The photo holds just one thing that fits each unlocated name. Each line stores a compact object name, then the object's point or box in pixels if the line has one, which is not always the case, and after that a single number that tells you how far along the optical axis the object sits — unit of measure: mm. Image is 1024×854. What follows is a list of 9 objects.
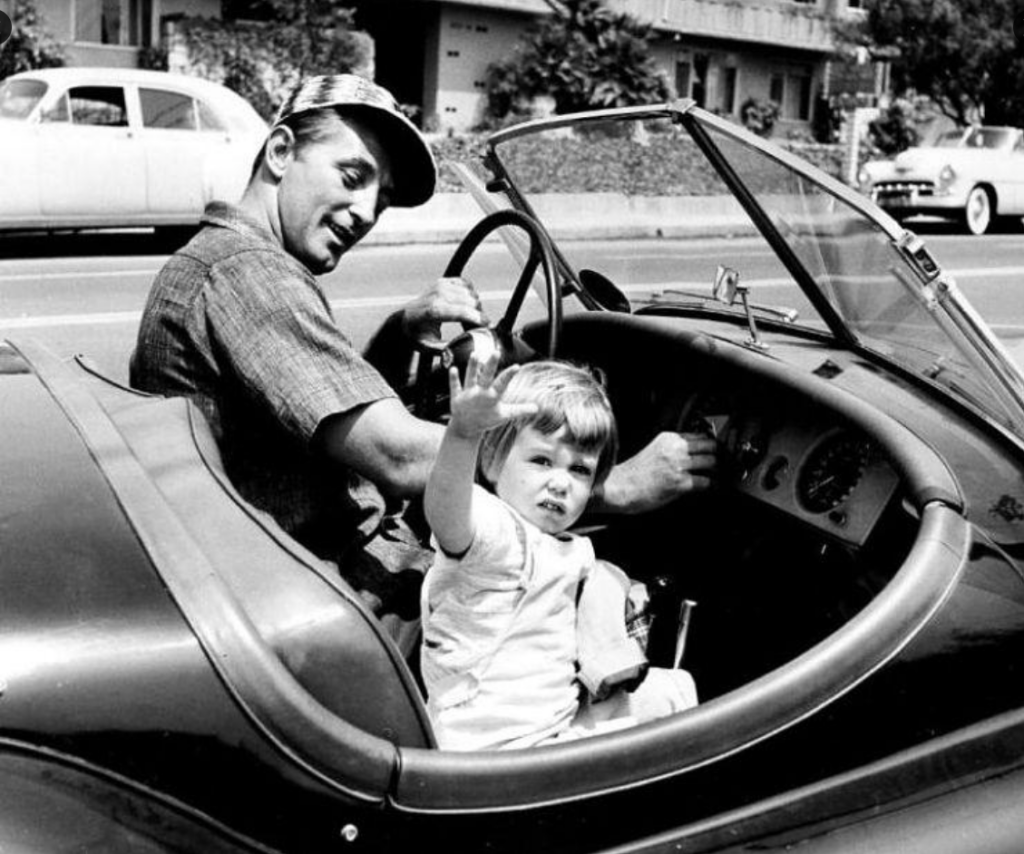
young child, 2002
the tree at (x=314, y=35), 23219
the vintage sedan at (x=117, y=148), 13320
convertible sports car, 1533
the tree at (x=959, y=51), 27156
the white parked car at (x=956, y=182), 20500
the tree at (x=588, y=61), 23953
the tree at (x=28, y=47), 20672
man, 2240
